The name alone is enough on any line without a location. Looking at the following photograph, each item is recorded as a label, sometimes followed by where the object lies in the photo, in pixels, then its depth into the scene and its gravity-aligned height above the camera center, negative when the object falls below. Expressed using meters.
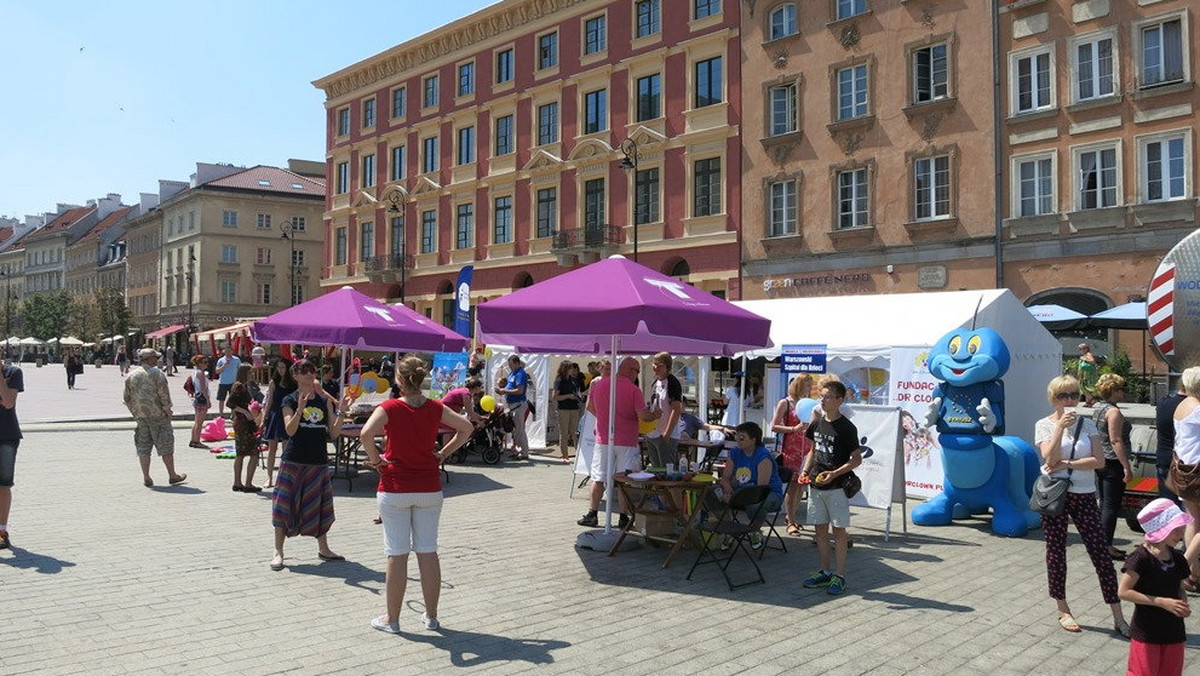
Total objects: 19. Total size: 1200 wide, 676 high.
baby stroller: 15.38 -1.24
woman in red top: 5.63 -0.72
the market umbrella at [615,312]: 7.70 +0.50
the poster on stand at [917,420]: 11.53 -0.64
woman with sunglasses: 5.94 -0.86
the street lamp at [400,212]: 39.63 +6.99
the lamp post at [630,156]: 28.00 +6.77
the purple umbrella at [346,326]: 12.70 +0.60
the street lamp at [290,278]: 67.56 +7.10
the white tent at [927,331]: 12.45 +0.57
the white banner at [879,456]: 9.47 -0.89
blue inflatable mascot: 9.47 -0.75
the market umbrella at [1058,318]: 17.00 +1.00
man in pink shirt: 8.77 -0.55
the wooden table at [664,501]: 7.57 -1.13
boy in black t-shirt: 6.87 -0.76
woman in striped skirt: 7.50 -0.89
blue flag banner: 21.44 +1.62
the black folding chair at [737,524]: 7.05 -1.21
